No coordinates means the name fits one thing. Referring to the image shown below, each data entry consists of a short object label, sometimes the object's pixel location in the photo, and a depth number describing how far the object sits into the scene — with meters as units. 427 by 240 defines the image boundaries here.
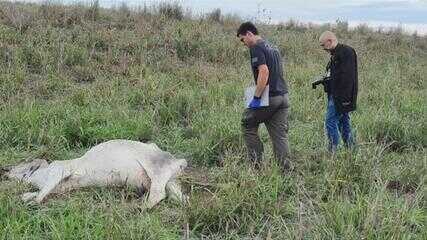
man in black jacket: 6.88
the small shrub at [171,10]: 15.97
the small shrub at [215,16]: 17.69
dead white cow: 5.25
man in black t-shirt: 6.03
